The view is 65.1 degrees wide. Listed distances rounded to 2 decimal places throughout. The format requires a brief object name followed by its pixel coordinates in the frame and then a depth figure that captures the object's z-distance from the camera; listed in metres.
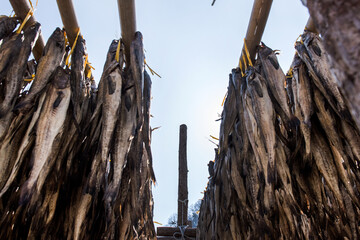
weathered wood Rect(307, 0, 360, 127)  0.21
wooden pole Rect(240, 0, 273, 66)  1.64
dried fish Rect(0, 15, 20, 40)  1.52
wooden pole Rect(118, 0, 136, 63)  1.53
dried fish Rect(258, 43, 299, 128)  1.42
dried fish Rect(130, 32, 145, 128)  1.49
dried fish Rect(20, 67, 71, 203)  1.09
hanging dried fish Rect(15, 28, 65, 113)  1.28
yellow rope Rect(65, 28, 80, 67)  1.61
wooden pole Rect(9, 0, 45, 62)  1.55
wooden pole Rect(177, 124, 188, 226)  2.77
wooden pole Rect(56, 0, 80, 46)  1.58
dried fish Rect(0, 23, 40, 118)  1.31
